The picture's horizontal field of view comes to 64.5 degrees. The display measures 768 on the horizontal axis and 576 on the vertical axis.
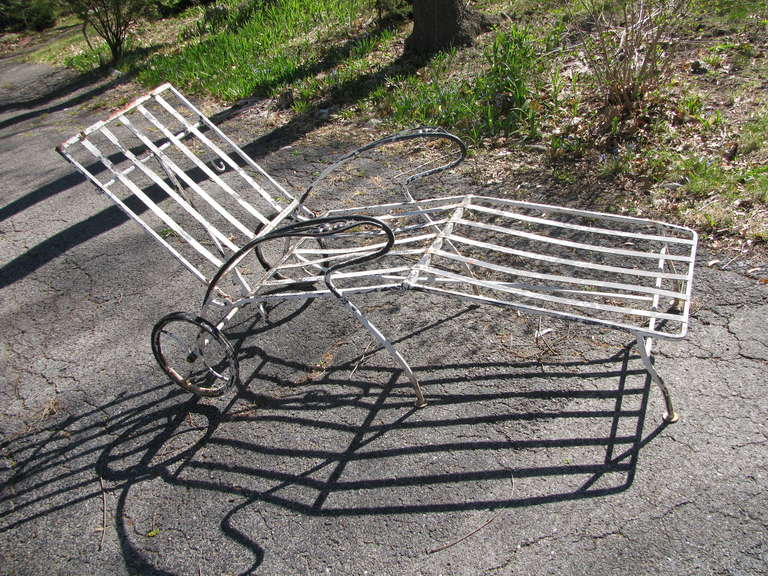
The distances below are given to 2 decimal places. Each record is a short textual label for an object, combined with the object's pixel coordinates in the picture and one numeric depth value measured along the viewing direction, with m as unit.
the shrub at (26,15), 14.88
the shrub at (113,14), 9.46
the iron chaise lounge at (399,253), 2.81
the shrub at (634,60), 4.69
